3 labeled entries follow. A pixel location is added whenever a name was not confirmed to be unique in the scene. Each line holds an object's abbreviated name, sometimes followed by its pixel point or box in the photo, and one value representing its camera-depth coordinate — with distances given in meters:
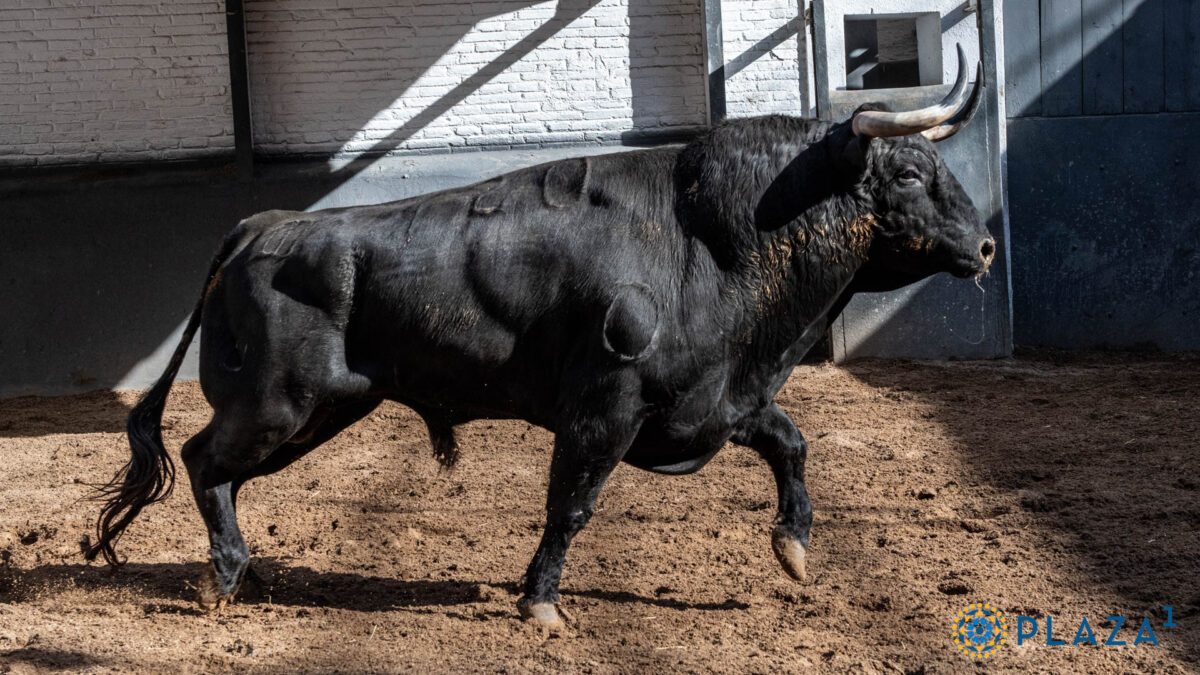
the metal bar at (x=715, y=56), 9.09
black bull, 4.18
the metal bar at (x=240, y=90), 8.95
